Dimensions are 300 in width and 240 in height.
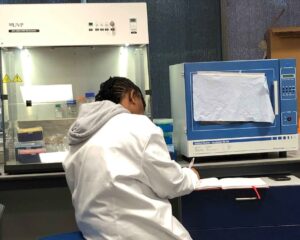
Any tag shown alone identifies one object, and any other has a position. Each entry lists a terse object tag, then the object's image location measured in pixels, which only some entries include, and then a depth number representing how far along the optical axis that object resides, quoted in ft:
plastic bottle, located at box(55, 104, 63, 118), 8.63
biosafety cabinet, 7.95
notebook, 6.82
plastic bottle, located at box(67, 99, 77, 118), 8.64
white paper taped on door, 7.77
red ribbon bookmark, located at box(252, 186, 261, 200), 6.91
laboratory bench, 7.02
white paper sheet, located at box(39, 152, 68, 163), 8.04
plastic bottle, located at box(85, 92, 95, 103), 8.83
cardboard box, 9.83
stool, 5.31
